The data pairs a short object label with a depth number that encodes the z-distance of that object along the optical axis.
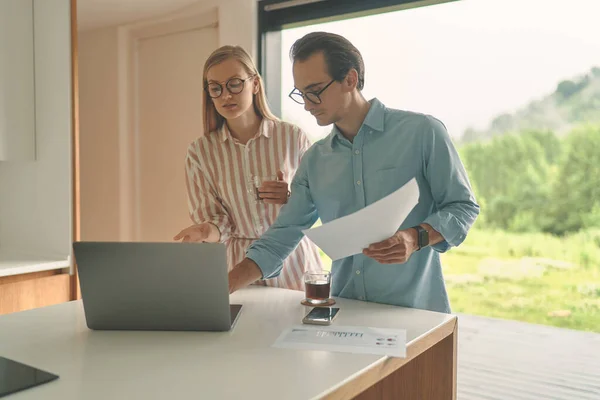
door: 3.91
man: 1.72
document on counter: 1.22
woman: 2.12
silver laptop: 1.31
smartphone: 1.42
